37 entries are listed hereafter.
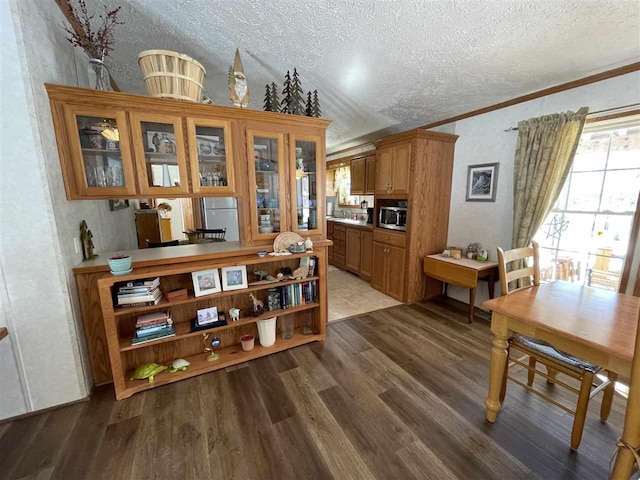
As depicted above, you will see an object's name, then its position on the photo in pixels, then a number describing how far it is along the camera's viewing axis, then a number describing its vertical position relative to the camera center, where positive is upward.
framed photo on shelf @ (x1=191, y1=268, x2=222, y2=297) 2.00 -0.67
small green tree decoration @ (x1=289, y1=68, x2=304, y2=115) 2.29 +0.90
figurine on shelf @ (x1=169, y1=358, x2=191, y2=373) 2.04 -1.33
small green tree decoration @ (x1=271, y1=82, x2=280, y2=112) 2.30 +0.86
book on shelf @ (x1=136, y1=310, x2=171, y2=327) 1.92 -0.92
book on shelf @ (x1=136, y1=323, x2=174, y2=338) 1.89 -0.99
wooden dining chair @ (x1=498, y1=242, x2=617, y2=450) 1.35 -0.94
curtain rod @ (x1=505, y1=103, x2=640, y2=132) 1.98 +0.68
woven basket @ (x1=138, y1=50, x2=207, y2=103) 1.70 +0.84
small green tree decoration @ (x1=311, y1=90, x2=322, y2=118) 2.39 +0.82
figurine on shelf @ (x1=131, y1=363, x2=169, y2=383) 1.92 -1.31
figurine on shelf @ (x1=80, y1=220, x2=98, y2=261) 1.93 -0.33
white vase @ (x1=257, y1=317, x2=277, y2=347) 2.31 -1.22
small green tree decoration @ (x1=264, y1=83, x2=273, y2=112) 2.29 +0.85
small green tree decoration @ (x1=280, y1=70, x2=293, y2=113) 2.29 +0.88
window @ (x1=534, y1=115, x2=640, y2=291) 2.12 -0.13
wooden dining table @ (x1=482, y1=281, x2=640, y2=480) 1.00 -0.63
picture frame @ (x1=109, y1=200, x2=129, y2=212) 2.56 -0.08
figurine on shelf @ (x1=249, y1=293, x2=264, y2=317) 2.29 -0.98
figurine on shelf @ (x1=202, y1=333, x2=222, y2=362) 2.21 -1.29
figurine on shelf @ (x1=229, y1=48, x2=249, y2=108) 1.96 +0.87
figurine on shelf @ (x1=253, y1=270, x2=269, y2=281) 2.33 -0.70
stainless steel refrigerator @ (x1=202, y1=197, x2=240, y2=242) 4.60 -0.31
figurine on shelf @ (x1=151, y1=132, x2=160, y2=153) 1.87 +0.41
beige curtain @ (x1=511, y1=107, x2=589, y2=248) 2.29 +0.28
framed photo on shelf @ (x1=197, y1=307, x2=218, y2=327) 2.10 -0.98
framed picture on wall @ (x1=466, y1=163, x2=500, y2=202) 2.97 +0.15
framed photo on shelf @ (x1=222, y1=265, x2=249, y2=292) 2.10 -0.67
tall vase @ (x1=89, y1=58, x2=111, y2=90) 1.73 +0.83
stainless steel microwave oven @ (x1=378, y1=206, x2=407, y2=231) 3.43 -0.31
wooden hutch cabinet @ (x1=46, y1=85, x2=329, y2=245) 1.71 +0.32
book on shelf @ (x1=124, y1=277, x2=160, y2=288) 1.84 -0.62
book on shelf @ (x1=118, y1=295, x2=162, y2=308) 1.82 -0.76
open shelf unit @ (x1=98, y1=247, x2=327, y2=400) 1.79 -1.04
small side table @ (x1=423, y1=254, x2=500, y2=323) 2.80 -0.88
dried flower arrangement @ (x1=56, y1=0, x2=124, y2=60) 1.66 +1.16
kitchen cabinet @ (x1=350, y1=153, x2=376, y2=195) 4.34 +0.36
